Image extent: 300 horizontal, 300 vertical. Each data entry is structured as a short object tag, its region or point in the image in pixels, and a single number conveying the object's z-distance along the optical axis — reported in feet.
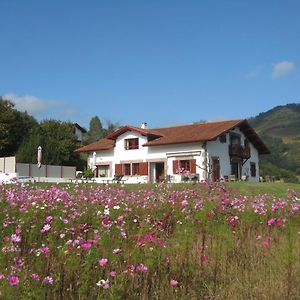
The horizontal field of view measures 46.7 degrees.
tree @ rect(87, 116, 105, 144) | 193.31
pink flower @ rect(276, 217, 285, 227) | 14.88
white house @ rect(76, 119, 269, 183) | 89.49
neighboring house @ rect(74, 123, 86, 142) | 174.17
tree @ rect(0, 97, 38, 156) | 114.79
